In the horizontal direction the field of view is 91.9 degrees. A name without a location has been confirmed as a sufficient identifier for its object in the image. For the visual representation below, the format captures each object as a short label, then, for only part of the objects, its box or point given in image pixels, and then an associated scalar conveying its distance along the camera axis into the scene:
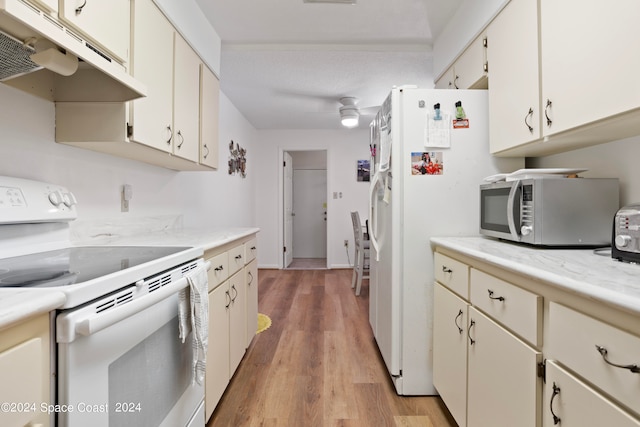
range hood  0.77
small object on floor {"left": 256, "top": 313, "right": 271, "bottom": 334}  2.70
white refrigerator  1.75
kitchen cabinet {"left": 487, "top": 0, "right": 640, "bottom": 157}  0.97
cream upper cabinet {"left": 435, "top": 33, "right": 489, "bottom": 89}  1.77
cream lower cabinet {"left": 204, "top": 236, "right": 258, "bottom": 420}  1.47
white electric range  0.63
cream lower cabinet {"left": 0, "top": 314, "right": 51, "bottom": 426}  0.50
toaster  0.92
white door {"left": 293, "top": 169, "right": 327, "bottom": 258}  6.46
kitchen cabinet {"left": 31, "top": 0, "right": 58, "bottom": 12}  0.86
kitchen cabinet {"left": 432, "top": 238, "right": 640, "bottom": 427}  0.67
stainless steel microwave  1.25
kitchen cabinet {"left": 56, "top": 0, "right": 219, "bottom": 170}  1.27
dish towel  1.09
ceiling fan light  3.84
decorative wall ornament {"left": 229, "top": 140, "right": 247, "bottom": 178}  3.78
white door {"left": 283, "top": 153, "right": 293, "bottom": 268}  5.31
